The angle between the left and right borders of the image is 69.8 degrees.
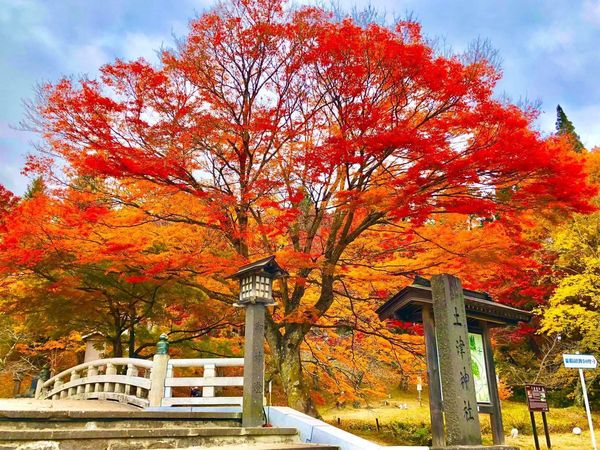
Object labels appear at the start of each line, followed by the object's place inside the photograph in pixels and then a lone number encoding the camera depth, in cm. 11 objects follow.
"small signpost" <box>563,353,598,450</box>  1073
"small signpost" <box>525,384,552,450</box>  1205
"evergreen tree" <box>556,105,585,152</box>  3064
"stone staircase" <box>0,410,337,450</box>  527
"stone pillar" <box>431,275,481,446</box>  592
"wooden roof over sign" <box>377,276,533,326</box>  755
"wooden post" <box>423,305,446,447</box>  746
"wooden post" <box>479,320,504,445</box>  750
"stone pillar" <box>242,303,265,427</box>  769
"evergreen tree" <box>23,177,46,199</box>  3720
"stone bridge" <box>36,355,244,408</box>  955
